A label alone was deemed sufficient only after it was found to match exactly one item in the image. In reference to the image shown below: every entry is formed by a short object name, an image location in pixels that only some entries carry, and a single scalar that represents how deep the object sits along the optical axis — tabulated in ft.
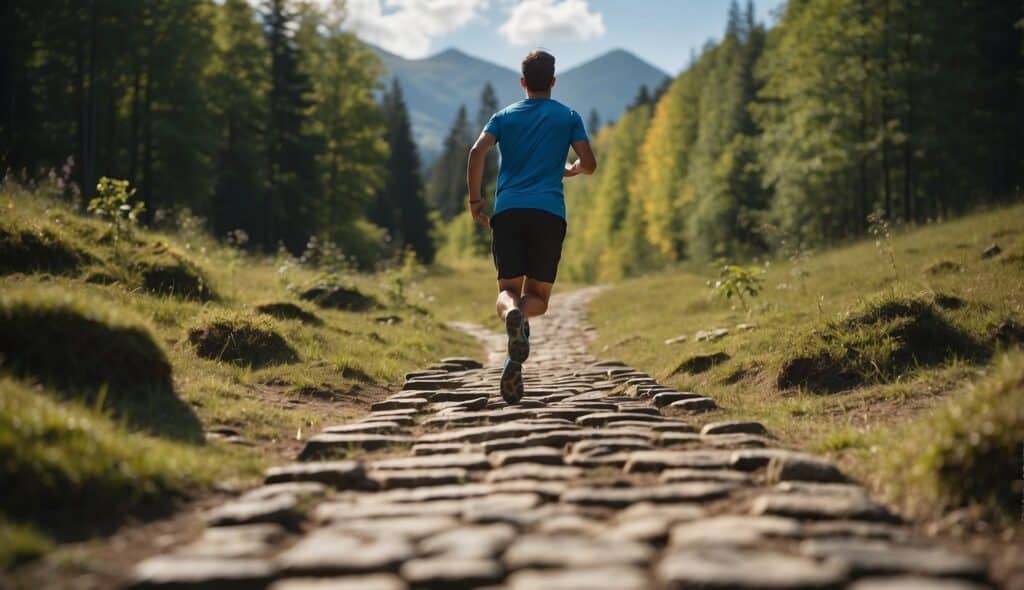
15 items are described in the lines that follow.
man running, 20.52
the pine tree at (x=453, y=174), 323.78
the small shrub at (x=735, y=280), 37.45
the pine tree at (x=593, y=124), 375.39
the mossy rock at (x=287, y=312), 32.27
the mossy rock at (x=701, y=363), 27.81
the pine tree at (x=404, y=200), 209.36
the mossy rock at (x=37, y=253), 26.63
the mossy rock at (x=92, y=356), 14.52
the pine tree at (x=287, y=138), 116.88
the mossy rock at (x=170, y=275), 30.60
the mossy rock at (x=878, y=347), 20.94
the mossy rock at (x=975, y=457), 10.30
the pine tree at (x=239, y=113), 112.57
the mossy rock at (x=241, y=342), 23.90
